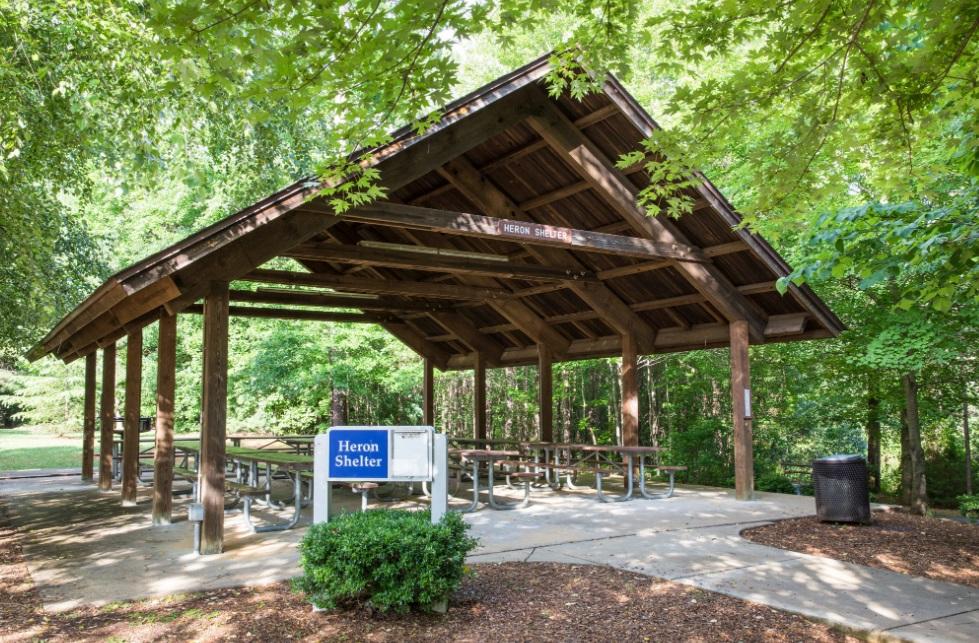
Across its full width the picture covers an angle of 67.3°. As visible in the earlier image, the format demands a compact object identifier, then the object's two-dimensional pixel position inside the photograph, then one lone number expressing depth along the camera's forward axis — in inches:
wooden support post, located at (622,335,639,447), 454.3
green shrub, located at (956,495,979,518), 346.7
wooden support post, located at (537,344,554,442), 516.8
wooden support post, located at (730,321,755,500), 390.0
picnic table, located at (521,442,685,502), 386.6
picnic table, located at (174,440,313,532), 298.0
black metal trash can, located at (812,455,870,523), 305.0
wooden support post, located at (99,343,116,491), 431.7
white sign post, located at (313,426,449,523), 192.2
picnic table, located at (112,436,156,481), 518.3
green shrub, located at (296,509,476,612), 169.0
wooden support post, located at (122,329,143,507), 365.1
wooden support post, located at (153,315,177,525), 312.3
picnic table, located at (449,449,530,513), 346.3
